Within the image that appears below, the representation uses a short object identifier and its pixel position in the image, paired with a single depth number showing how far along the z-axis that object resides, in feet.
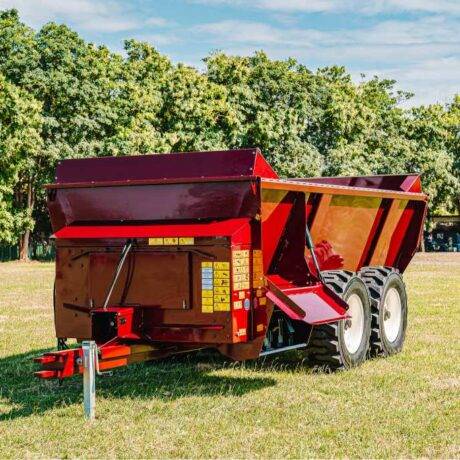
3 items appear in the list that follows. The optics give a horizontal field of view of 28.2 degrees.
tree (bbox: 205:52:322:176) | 161.89
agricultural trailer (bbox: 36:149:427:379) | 28.78
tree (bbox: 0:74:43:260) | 139.23
